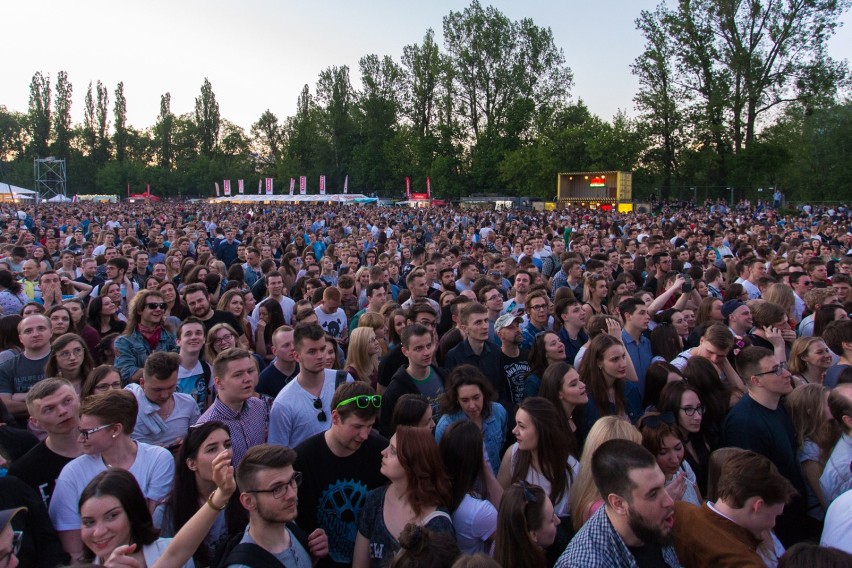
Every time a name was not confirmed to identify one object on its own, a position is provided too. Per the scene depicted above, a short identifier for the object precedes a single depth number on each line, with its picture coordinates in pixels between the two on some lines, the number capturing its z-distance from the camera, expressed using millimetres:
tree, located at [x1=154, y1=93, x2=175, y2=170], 85250
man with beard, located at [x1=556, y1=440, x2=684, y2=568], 2354
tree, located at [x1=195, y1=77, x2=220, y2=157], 82938
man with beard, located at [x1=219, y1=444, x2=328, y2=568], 2484
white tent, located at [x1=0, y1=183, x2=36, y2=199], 49147
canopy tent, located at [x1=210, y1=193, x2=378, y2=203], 50812
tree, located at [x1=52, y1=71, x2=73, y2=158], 80062
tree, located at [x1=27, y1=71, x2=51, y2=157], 79125
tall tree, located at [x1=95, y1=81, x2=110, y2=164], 84125
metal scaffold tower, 66312
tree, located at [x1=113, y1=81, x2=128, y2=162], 83312
